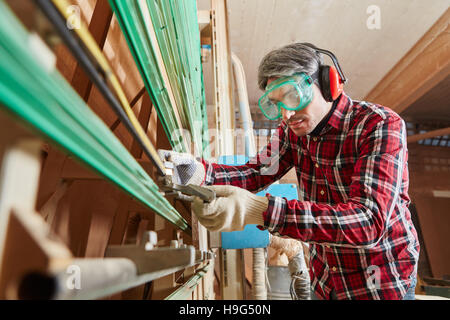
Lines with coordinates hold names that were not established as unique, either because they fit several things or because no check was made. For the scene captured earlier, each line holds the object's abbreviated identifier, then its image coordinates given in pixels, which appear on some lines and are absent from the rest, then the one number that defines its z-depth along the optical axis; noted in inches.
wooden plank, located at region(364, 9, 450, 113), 113.6
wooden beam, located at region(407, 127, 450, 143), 142.7
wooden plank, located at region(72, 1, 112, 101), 39.2
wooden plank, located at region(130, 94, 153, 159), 55.6
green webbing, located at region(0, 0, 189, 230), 8.4
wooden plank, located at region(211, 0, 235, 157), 80.0
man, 34.3
